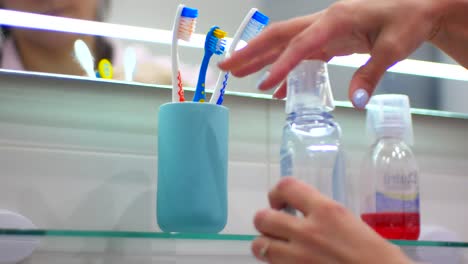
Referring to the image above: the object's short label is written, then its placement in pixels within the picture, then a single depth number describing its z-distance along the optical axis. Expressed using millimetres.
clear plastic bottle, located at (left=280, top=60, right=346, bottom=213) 532
